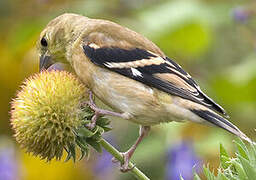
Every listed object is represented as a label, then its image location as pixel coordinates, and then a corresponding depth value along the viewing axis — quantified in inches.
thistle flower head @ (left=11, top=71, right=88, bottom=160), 207.0
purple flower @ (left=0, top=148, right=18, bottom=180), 360.2
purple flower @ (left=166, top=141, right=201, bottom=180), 330.0
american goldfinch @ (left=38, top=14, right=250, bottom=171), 246.5
